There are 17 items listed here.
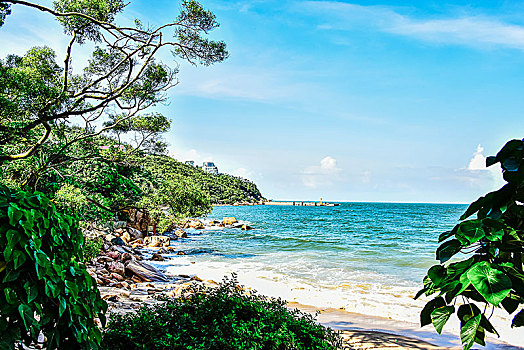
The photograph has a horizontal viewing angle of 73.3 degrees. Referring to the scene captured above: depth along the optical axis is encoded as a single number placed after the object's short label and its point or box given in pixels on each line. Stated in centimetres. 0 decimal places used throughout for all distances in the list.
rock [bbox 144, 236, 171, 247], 2115
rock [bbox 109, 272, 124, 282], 1042
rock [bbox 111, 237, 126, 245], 1688
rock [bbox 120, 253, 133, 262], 1275
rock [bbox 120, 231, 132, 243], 2019
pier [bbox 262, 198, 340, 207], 16475
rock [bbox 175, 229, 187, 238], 2961
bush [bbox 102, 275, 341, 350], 395
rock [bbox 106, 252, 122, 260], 1259
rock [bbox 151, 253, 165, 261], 1678
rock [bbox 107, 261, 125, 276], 1100
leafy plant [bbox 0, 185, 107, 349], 184
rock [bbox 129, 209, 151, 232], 2345
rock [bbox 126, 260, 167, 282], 1138
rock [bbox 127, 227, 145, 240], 2172
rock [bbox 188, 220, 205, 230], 3944
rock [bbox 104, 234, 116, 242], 1631
